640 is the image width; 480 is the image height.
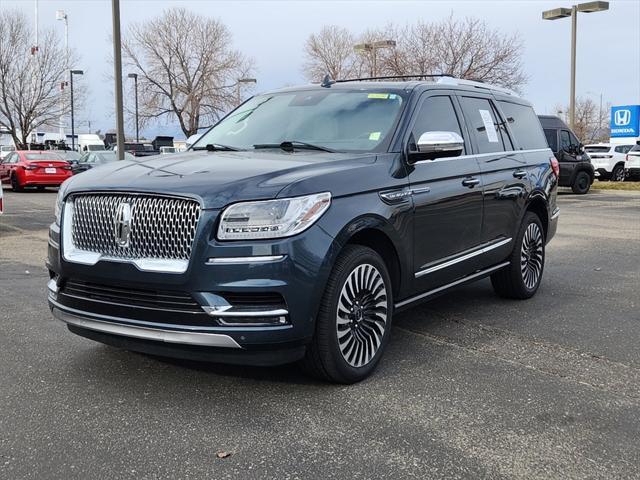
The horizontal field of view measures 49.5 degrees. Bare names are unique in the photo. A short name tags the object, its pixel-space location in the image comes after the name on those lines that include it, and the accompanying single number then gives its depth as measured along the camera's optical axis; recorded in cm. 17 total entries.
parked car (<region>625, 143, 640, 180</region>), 2797
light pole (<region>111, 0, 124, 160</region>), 1449
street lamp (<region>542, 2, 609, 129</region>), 2537
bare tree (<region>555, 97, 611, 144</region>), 7756
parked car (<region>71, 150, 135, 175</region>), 2615
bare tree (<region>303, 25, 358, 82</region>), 4440
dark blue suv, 360
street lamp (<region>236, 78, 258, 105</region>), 4711
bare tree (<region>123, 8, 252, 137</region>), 4925
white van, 5576
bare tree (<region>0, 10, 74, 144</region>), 3922
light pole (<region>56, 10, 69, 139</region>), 4169
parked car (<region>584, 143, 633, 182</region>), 2914
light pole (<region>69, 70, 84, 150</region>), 4228
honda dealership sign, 4112
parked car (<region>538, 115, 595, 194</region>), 1969
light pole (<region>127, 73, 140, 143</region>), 4660
